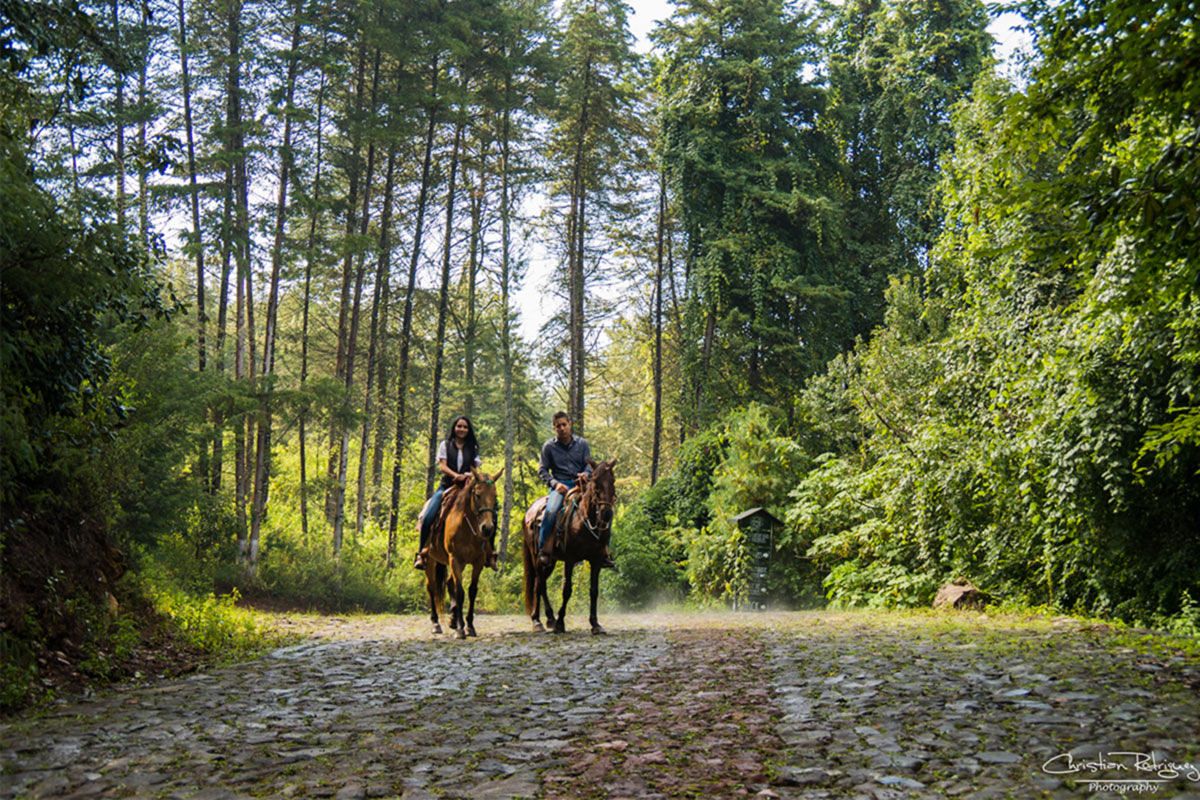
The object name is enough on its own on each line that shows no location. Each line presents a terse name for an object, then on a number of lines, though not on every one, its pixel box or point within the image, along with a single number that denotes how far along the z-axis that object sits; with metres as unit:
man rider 13.48
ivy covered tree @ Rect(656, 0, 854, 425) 34.69
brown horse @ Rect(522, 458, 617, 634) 12.62
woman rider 13.48
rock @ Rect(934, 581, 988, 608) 15.52
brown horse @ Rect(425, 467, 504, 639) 12.96
